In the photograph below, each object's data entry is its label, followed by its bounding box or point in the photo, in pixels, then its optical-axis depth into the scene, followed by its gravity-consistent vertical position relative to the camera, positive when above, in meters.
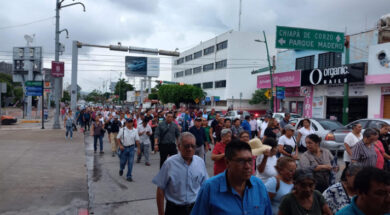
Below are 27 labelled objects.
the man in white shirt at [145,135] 10.67 -1.17
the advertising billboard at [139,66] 66.06 +7.00
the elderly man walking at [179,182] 3.76 -0.96
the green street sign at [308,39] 14.45 +3.05
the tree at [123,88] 105.12 +3.98
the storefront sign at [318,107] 26.12 -0.10
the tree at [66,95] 97.22 +0.69
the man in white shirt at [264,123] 12.69 -0.79
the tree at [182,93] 50.91 +1.33
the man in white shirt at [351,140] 6.66 -0.69
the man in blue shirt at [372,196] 2.17 -0.61
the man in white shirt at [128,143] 8.38 -1.14
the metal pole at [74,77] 20.59 +1.40
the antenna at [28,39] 38.34 +6.92
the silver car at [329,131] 11.05 -0.94
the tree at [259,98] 41.21 +0.76
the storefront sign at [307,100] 27.17 +0.46
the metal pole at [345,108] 17.17 -0.08
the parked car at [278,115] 18.81 -0.64
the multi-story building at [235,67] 46.78 +5.46
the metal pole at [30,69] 35.56 +3.00
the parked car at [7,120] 27.42 -2.08
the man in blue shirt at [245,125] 12.01 -0.82
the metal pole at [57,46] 21.91 +3.54
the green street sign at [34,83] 24.22 +1.00
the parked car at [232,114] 25.80 -0.89
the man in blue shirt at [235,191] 2.29 -0.65
